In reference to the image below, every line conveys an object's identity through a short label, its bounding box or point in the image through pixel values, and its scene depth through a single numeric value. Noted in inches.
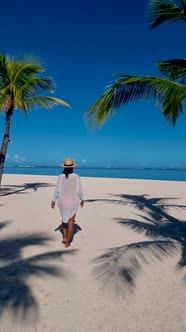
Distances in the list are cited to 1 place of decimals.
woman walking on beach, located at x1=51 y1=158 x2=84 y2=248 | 229.8
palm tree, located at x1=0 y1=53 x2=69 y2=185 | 474.3
